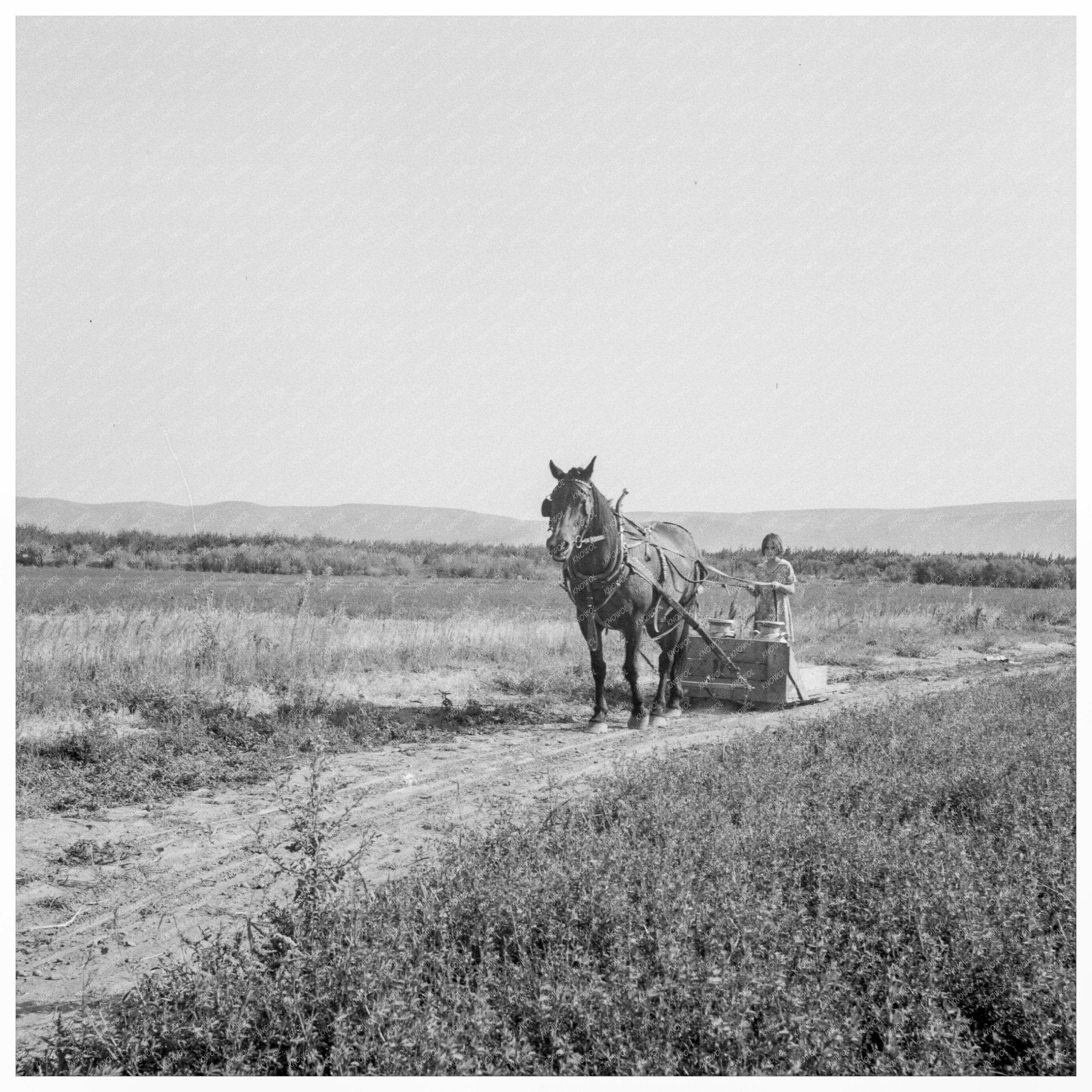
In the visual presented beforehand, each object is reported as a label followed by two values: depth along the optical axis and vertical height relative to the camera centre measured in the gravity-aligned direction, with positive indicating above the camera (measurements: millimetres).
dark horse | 9445 -471
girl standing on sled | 11852 -631
